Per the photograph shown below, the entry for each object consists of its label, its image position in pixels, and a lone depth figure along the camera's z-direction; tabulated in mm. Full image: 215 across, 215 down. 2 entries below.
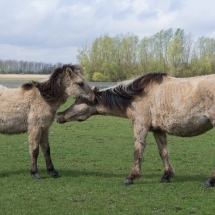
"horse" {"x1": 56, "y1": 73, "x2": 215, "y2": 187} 8188
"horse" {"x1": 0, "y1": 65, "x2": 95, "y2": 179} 9414
